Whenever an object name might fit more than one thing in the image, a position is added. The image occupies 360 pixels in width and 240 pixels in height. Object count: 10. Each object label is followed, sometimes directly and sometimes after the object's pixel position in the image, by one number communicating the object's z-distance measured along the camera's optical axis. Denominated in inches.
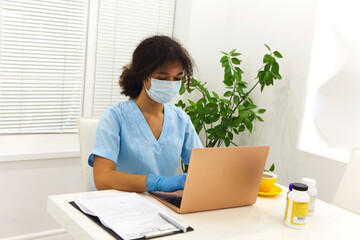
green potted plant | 104.5
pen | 43.0
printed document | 41.2
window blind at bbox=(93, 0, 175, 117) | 108.3
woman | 63.3
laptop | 46.9
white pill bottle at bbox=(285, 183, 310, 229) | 46.0
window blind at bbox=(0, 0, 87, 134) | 93.6
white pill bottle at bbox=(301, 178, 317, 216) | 49.9
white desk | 43.0
